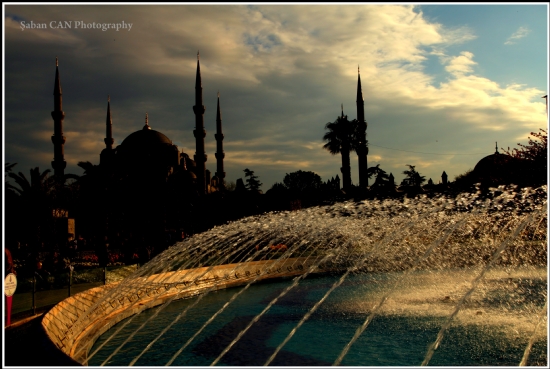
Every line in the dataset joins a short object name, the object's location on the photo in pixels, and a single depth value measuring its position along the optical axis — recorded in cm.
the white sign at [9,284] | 650
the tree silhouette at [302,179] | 8050
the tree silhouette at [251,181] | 5980
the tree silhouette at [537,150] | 2113
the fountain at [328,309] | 668
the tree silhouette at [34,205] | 2050
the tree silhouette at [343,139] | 3897
